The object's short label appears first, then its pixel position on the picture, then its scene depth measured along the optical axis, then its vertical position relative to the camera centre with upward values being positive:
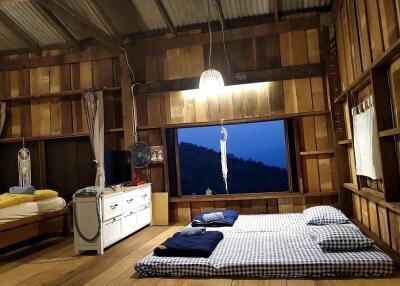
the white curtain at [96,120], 5.91 +0.95
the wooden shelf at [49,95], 6.03 +1.50
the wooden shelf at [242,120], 5.33 +0.75
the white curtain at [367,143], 3.29 +0.16
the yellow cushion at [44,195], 5.01 -0.22
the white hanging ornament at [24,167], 6.23 +0.25
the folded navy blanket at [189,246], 3.32 -0.75
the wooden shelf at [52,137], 6.09 +0.76
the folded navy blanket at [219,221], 4.57 -0.70
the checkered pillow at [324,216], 4.06 -0.66
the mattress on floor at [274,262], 2.92 -0.85
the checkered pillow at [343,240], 3.18 -0.74
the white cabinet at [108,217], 4.24 -0.54
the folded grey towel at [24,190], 5.08 -0.14
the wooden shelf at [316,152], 5.26 +0.14
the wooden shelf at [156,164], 5.87 +0.15
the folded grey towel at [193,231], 3.83 -0.68
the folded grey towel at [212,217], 4.66 -0.65
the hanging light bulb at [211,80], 4.98 +1.27
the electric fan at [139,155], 5.62 +0.30
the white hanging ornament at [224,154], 5.62 +0.22
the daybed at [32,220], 4.30 -0.54
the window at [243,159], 8.02 +0.20
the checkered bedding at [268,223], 4.23 -0.75
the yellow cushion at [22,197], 4.63 -0.22
